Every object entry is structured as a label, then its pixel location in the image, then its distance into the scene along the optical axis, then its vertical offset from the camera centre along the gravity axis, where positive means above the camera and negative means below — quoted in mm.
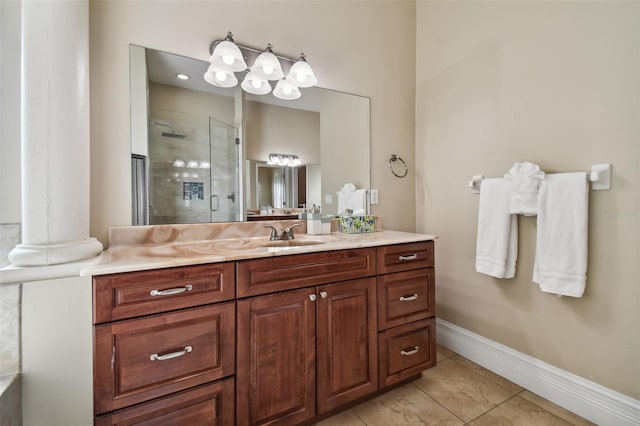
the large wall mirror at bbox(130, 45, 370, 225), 1399 +401
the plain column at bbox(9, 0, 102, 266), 965 +272
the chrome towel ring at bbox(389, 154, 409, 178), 2223 +387
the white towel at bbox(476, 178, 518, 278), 1643 -139
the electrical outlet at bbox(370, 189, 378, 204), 2129 +116
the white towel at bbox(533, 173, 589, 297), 1336 -130
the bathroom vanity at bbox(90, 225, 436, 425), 899 -489
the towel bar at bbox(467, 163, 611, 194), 1297 +165
